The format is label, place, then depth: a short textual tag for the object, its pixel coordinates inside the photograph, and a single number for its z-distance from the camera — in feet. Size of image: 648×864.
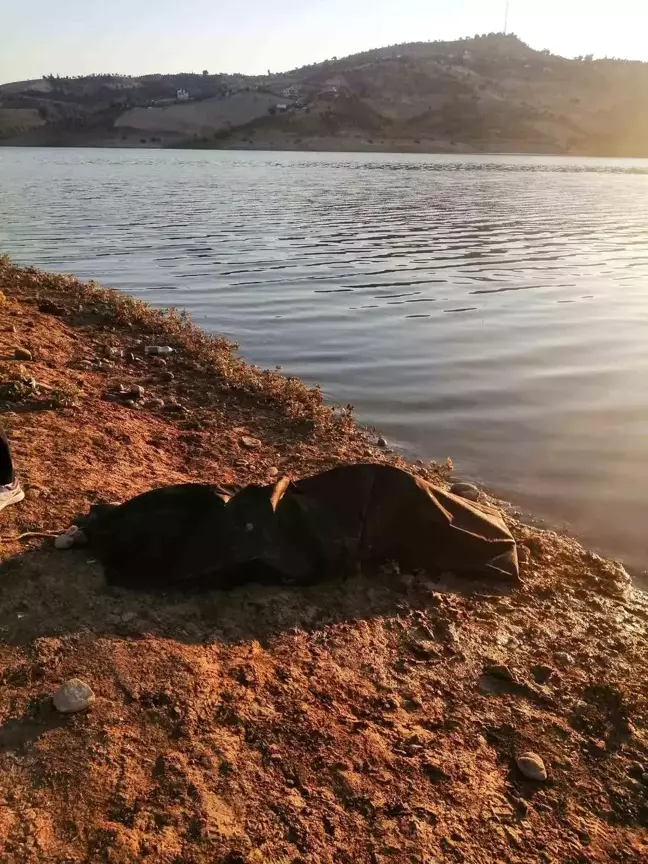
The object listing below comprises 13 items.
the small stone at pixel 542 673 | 13.28
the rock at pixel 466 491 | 20.57
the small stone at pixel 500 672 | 13.10
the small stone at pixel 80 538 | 14.94
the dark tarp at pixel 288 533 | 14.49
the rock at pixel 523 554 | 17.29
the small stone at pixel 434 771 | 10.67
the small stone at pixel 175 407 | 25.23
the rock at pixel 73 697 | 10.71
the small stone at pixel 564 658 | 13.80
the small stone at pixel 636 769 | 11.36
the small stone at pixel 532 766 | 10.93
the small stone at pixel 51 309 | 36.57
